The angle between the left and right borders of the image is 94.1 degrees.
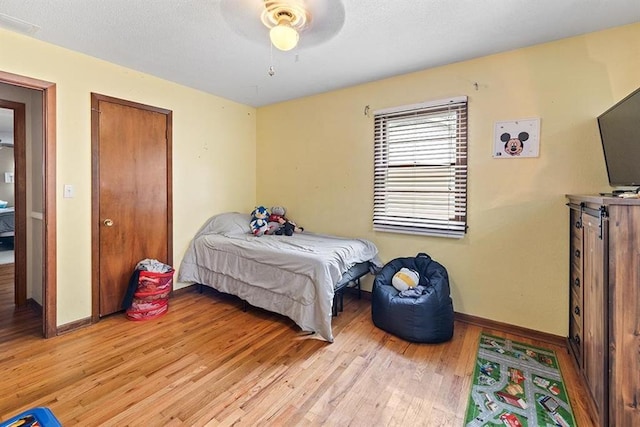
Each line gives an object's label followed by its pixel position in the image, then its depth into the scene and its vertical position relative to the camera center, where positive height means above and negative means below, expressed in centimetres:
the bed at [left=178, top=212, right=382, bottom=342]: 249 -55
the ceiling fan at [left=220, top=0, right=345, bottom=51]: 162 +112
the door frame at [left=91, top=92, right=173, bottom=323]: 271 +8
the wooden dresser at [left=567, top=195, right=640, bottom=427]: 135 -47
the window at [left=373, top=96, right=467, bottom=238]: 277 +42
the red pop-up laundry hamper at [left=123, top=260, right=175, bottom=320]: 281 -80
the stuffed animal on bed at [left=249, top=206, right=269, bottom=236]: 350 -15
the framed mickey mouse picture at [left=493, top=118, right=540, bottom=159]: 241 +60
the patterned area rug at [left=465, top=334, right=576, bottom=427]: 162 -110
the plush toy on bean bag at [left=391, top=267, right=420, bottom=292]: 267 -63
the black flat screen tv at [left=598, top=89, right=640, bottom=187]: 162 +43
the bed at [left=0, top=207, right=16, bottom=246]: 572 -33
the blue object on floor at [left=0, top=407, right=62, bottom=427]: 111 -81
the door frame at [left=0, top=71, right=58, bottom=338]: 245 -3
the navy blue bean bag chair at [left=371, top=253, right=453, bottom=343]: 238 -81
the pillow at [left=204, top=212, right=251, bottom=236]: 356 -17
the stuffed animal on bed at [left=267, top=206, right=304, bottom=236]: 356 -17
